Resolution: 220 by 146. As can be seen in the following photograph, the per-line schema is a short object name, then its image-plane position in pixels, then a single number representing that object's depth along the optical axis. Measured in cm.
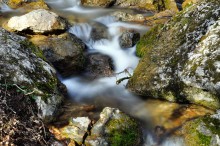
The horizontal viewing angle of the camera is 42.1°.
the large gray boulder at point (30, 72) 472
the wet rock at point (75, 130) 438
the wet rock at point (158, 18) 1170
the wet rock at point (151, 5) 1481
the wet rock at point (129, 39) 920
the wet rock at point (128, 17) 1203
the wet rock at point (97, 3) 1487
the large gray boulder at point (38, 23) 840
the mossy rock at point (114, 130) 440
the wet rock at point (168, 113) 505
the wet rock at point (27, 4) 1311
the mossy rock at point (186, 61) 536
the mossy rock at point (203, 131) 441
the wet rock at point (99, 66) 769
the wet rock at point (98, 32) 995
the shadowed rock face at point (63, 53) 743
